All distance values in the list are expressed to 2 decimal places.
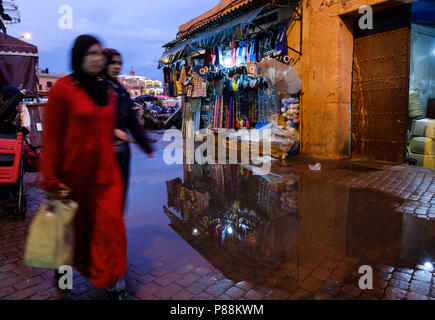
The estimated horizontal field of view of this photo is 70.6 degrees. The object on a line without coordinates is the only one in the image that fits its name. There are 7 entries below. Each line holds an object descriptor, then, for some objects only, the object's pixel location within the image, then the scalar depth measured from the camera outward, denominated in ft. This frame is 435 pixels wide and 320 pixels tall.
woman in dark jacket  9.36
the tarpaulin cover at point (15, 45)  30.27
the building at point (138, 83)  210.94
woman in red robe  7.34
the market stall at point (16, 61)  30.53
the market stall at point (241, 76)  29.66
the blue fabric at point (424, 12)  25.68
